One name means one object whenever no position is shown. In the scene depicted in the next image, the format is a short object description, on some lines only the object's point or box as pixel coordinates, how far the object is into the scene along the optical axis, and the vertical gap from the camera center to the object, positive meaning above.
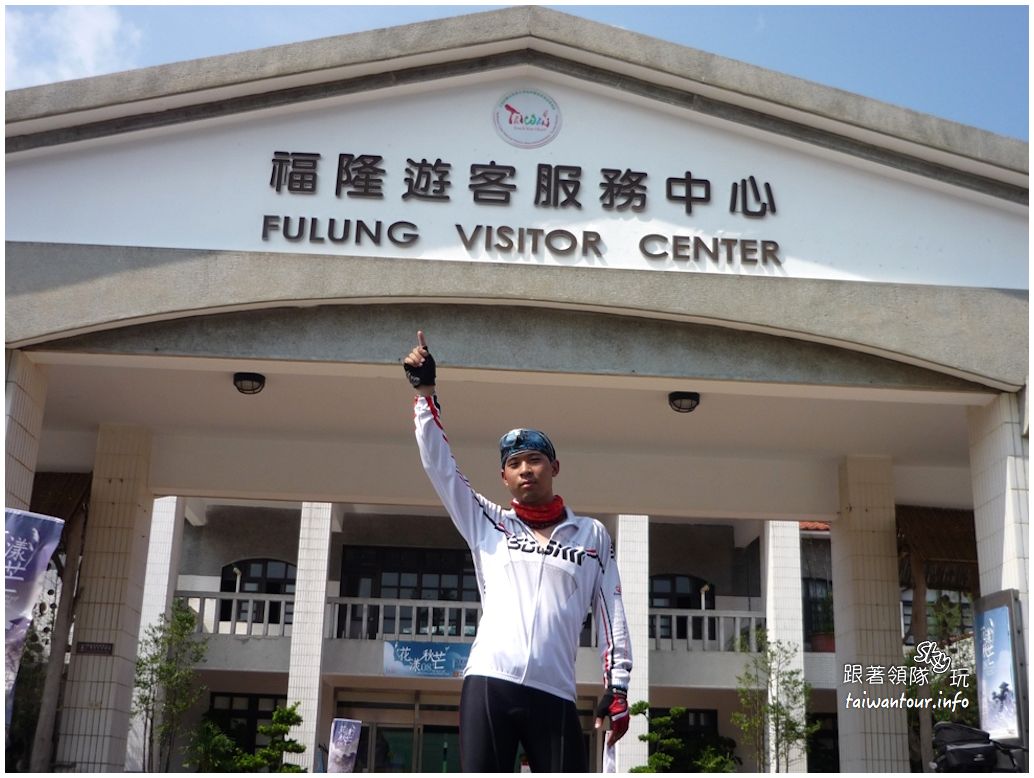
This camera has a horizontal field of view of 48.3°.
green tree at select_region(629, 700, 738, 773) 14.47 -0.28
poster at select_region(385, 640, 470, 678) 18.34 +0.96
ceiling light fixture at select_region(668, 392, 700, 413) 8.40 +2.31
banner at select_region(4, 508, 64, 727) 5.89 +0.70
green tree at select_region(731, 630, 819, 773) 17.48 +0.44
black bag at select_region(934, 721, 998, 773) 5.50 -0.04
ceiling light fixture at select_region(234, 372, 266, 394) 8.32 +2.32
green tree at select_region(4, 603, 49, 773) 11.43 +0.24
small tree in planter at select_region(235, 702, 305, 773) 12.31 -0.34
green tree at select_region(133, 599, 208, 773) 17.70 +0.50
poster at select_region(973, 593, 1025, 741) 6.66 +0.40
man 3.31 +0.36
